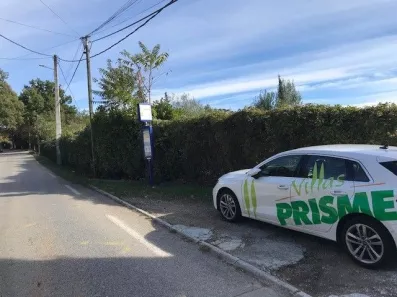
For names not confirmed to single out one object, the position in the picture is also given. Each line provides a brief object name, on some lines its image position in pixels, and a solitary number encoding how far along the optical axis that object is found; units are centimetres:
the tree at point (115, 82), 2186
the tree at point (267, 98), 3001
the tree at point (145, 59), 2480
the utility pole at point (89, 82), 1803
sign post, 1342
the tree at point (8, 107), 6378
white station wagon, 483
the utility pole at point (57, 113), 3216
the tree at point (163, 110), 1914
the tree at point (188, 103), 3498
